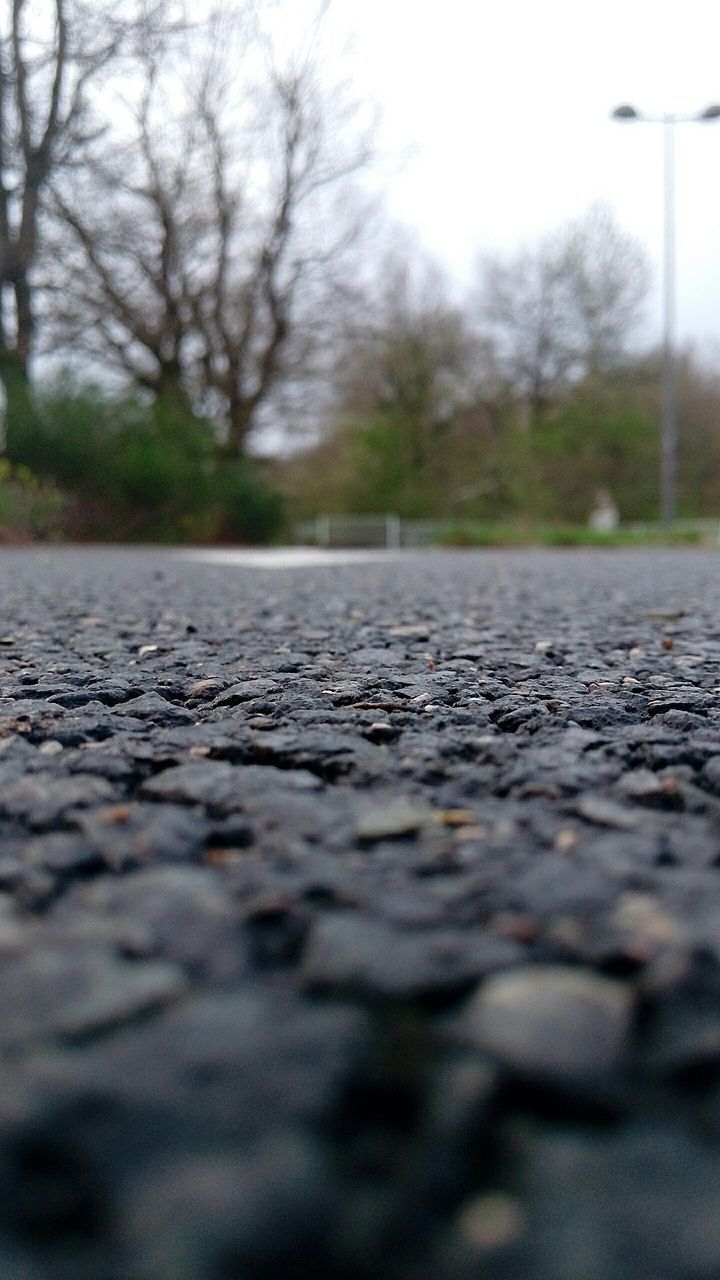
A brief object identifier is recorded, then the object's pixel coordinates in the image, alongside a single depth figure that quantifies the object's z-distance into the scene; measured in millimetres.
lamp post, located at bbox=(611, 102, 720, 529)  17938
